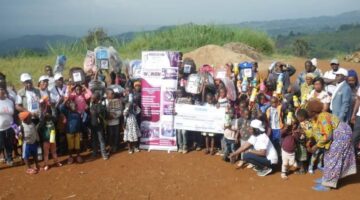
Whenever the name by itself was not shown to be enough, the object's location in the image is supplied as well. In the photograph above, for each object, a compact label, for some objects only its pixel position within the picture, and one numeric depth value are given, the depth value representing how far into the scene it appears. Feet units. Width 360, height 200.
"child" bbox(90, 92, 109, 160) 27.76
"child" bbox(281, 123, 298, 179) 24.50
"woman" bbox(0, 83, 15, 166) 26.30
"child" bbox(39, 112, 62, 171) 26.63
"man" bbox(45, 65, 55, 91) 29.86
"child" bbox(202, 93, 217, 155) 28.40
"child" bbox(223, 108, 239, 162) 27.20
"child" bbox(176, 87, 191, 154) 29.37
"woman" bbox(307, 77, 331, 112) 25.98
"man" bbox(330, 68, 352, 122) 25.32
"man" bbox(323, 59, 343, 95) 27.94
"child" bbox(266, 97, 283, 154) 26.22
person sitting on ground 24.73
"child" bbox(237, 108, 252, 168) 26.40
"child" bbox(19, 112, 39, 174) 25.43
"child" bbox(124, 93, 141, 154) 29.12
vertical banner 29.43
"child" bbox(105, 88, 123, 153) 28.63
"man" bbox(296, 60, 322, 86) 28.66
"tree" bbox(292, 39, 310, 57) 147.13
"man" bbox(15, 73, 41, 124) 26.78
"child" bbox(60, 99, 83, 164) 27.50
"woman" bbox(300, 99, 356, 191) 22.31
